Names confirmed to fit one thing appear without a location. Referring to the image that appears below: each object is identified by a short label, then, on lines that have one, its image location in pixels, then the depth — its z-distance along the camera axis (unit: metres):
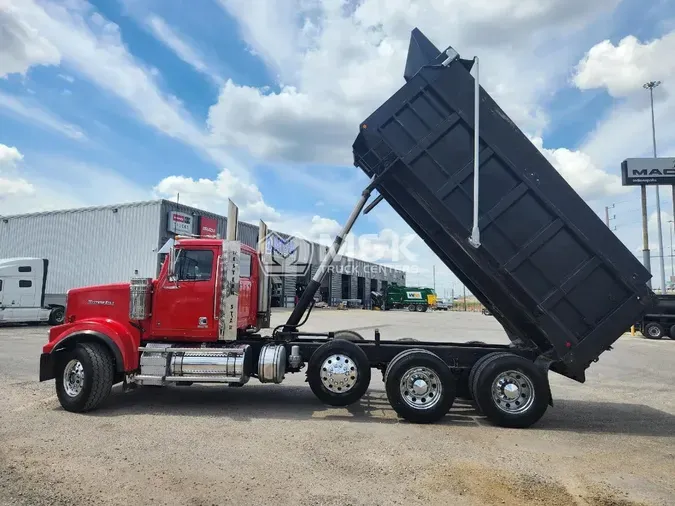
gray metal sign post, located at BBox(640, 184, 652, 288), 33.79
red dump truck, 6.68
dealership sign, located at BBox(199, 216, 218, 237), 33.03
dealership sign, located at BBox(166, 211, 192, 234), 30.25
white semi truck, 22.77
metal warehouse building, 30.11
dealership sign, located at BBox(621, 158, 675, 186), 33.97
